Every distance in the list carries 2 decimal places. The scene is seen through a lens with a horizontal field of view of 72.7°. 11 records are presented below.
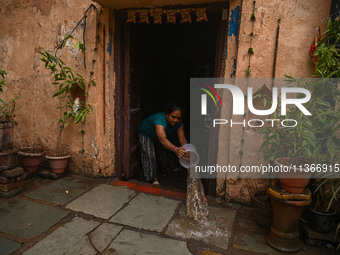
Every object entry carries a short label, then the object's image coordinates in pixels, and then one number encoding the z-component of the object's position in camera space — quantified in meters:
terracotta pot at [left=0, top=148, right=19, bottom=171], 3.15
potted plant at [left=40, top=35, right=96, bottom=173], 3.50
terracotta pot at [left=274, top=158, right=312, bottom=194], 2.12
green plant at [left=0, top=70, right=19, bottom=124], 3.53
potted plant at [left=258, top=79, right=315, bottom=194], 2.12
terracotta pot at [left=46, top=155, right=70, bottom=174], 3.67
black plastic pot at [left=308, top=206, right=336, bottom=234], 2.28
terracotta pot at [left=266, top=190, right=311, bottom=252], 2.21
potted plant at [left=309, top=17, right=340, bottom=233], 2.15
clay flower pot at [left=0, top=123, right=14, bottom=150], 3.24
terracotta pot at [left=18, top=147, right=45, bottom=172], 3.72
